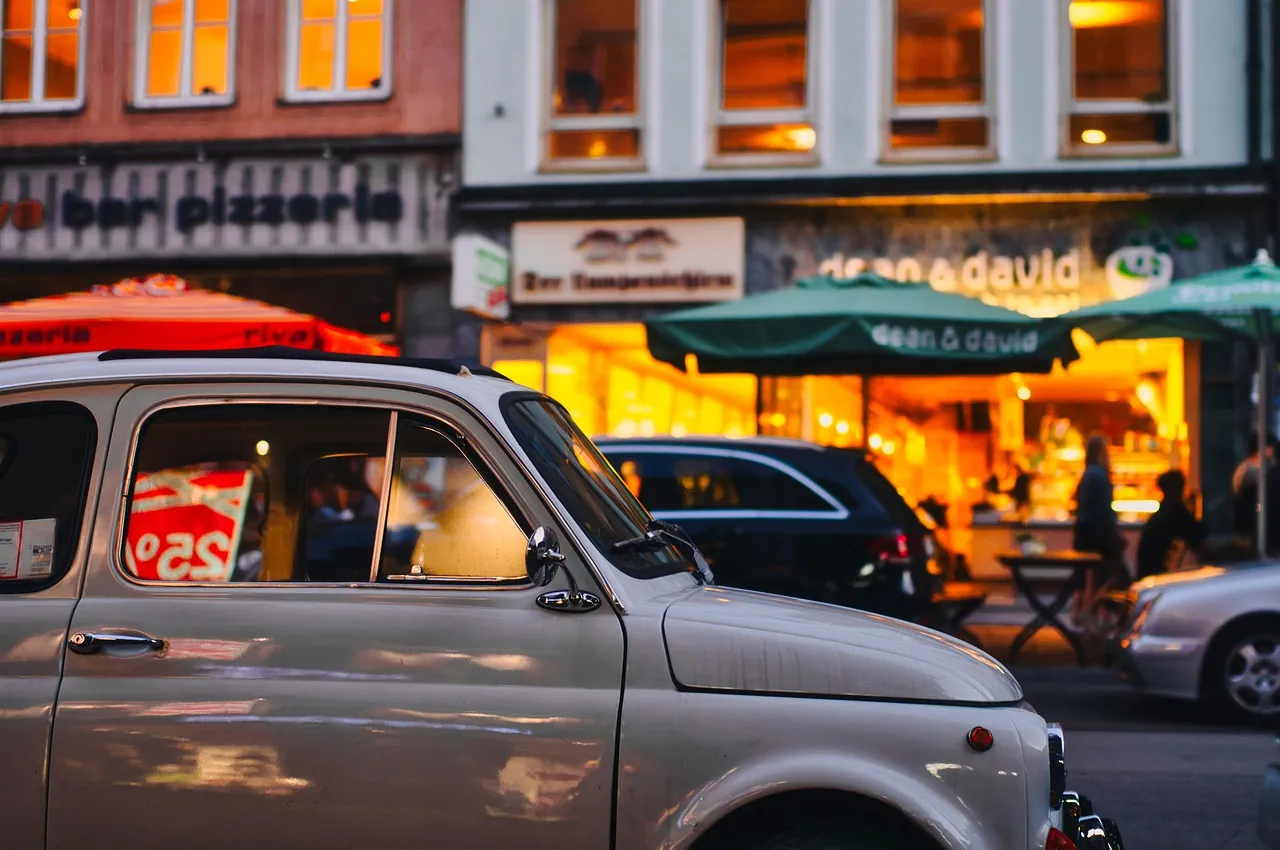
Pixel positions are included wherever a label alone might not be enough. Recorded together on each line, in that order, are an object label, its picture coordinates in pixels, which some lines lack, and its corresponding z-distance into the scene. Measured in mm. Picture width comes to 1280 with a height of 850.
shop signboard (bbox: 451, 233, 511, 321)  14953
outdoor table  11641
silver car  9102
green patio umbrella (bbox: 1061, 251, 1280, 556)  11312
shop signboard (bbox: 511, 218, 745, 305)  16078
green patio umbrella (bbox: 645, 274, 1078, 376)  11539
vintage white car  3482
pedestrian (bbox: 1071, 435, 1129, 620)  13297
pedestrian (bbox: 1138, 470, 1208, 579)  13336
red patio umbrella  10055
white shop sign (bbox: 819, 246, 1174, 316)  15445
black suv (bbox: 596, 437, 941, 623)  9367
